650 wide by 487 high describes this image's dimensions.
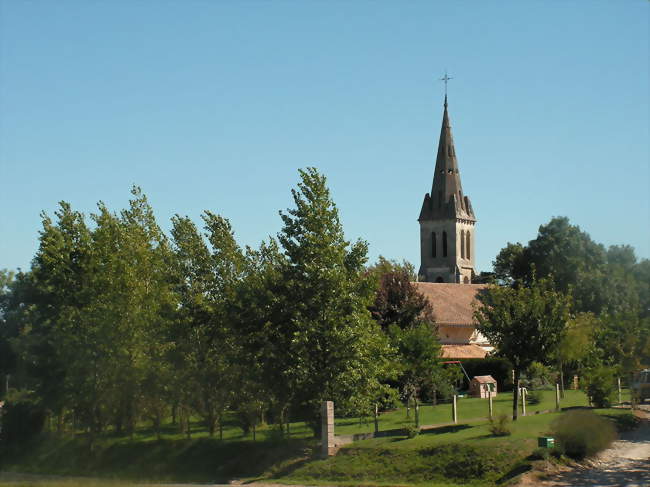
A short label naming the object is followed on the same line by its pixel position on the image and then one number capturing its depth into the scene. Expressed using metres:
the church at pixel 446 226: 131.50
